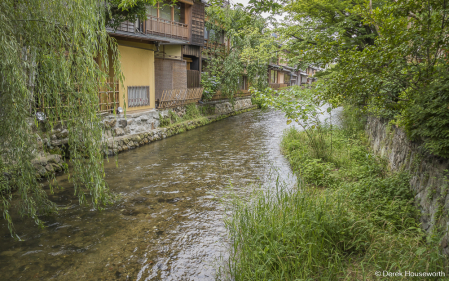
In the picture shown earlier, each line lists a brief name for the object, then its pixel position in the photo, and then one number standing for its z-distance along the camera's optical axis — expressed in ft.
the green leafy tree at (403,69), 13.75
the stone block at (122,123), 41.71
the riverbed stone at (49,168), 27.89
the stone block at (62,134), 31.69
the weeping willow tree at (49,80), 14.97
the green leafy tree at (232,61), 74.38
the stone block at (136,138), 41.84
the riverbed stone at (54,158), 28.77
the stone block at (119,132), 40.67
